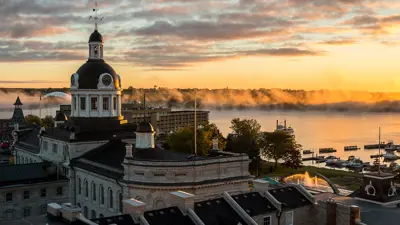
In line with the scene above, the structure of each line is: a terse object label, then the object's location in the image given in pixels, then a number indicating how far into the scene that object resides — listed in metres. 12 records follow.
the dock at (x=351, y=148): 170.49
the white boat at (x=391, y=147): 164.12
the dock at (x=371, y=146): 175.77
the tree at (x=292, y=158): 101.12
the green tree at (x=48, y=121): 153.51
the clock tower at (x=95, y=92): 64.50
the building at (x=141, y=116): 186.93
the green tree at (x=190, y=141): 96.06
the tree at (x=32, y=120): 149.85
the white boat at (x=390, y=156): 148.62
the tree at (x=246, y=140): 106.88
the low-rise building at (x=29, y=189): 57.41
